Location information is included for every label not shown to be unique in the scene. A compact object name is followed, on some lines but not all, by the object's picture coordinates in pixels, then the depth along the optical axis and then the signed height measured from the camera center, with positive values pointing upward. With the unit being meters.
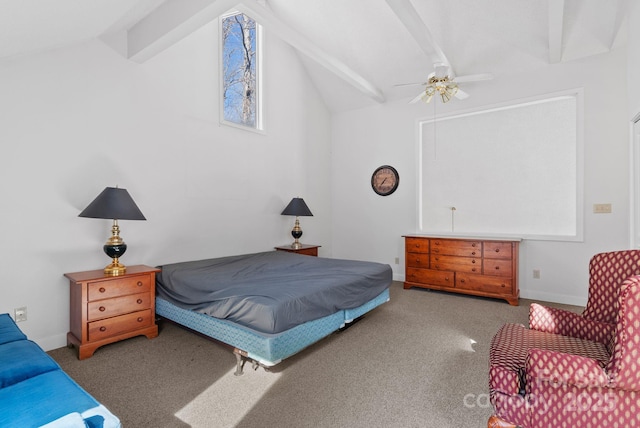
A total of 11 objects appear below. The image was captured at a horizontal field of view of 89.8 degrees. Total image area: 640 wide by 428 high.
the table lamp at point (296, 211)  4.80 +0.02
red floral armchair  1.27 -0.71
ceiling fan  3.32 +1.41
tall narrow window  4.34 +2.00
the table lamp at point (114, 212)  2.66 +0.00
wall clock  5.36 +0.56
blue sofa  1.05 -0.69
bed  2.20 -0.69
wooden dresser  3.97 -0.70
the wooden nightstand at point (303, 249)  4.75 -0.55
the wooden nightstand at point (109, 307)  2.55 -0.81
